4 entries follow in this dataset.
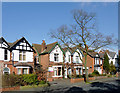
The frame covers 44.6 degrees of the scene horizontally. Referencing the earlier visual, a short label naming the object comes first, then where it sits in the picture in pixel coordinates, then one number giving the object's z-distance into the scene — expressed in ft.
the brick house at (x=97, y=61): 139.57
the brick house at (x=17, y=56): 80.74
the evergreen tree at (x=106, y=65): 145.69
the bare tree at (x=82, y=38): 77.56
